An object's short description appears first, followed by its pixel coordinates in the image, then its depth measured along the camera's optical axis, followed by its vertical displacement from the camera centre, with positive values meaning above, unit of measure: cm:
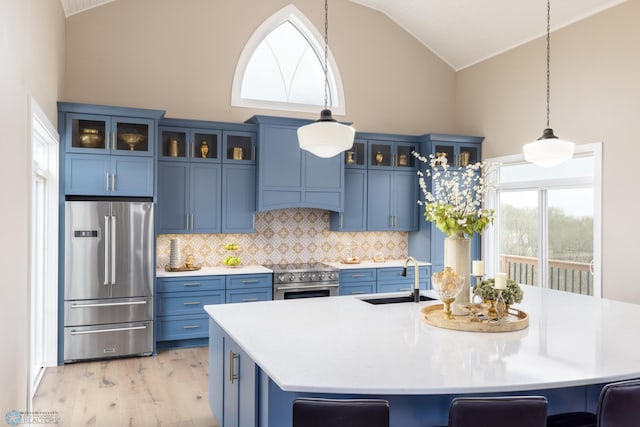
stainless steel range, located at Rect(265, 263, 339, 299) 583 -75
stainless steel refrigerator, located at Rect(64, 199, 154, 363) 497 -63
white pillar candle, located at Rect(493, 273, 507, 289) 294 -36
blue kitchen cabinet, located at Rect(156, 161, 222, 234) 566 +20
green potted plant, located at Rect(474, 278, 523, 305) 300 -44
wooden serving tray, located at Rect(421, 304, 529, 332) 283 -59
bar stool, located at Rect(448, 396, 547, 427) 188 -70
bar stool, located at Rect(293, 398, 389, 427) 186 -70
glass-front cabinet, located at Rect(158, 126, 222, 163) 568 +78
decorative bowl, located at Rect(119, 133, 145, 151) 524 +77
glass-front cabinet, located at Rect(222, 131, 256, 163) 592 +79
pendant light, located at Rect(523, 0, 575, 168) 357 +46
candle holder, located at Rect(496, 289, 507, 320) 298 -51
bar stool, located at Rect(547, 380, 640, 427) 201 -73
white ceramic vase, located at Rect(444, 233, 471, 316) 321 -23
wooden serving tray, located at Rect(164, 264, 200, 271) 567 -58
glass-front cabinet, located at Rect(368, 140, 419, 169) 667 +80
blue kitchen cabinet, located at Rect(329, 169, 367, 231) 653 +15
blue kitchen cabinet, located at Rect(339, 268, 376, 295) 618 -78
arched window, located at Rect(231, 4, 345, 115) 636 +183
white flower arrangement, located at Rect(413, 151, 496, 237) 317 +1
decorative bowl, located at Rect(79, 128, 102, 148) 509 +75
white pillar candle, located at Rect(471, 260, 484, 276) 322 -32
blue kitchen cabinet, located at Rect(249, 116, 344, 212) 591 +50
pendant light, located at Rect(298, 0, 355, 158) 310 +48
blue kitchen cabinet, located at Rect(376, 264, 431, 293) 637 -78
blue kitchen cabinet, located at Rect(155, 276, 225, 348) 542 -96
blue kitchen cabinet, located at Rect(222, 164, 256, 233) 592 +20
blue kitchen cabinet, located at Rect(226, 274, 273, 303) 566 -79
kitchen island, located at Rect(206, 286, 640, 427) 203 -63
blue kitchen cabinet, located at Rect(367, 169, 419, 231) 666 +20
